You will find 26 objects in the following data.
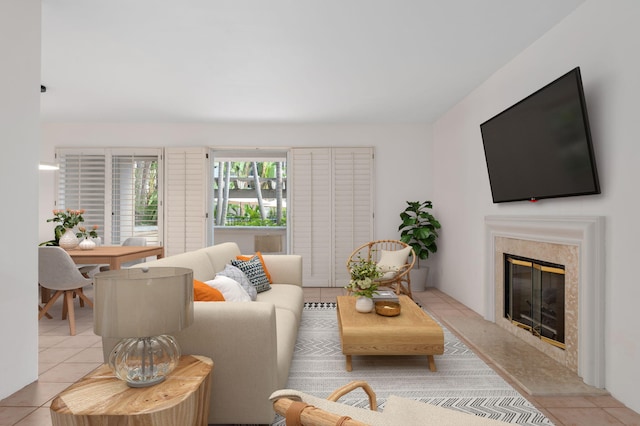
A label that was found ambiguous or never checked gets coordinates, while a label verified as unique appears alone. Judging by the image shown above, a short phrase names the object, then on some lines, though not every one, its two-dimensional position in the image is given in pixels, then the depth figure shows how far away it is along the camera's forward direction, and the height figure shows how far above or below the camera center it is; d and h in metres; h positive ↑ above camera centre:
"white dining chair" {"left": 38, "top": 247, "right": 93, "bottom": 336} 3.57 -0.55
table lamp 1.40 -0.39
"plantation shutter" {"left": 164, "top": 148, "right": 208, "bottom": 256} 5.94 +0.29
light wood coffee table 2.67 -0.89
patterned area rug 2.23 -1.14
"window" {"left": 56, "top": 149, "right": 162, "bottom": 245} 5.93 +0.41
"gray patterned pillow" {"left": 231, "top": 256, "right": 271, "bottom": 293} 3.56 -0.54
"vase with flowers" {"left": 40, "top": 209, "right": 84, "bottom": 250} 4.45 -0.17
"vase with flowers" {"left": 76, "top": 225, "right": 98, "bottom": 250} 4.45 -0.31
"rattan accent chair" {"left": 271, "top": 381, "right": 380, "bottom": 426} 0.75 -0.42
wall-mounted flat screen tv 2.47 +0.54
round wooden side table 1.28 -0.67
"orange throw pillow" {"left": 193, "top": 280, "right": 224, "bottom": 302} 2.19 -0.46
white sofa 1.85 -0.68
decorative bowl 2.99 -0.74
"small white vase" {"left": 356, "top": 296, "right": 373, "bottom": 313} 3.14 -0.75
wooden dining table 3.93 -0.42
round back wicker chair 4.75 -0.65
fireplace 2.44 -0.40
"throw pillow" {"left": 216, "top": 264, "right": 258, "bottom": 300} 3.22 -0.54
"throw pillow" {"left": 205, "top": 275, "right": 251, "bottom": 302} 2.74 -0.54
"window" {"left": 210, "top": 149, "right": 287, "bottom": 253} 8.86 +0.54
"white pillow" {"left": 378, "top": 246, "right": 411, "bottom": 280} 4.91 -0.59
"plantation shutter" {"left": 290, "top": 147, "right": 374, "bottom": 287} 5.98 +0.16
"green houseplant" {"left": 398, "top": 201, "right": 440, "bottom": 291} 5.54 -0.30
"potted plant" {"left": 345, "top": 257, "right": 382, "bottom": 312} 3.13 -0.59
